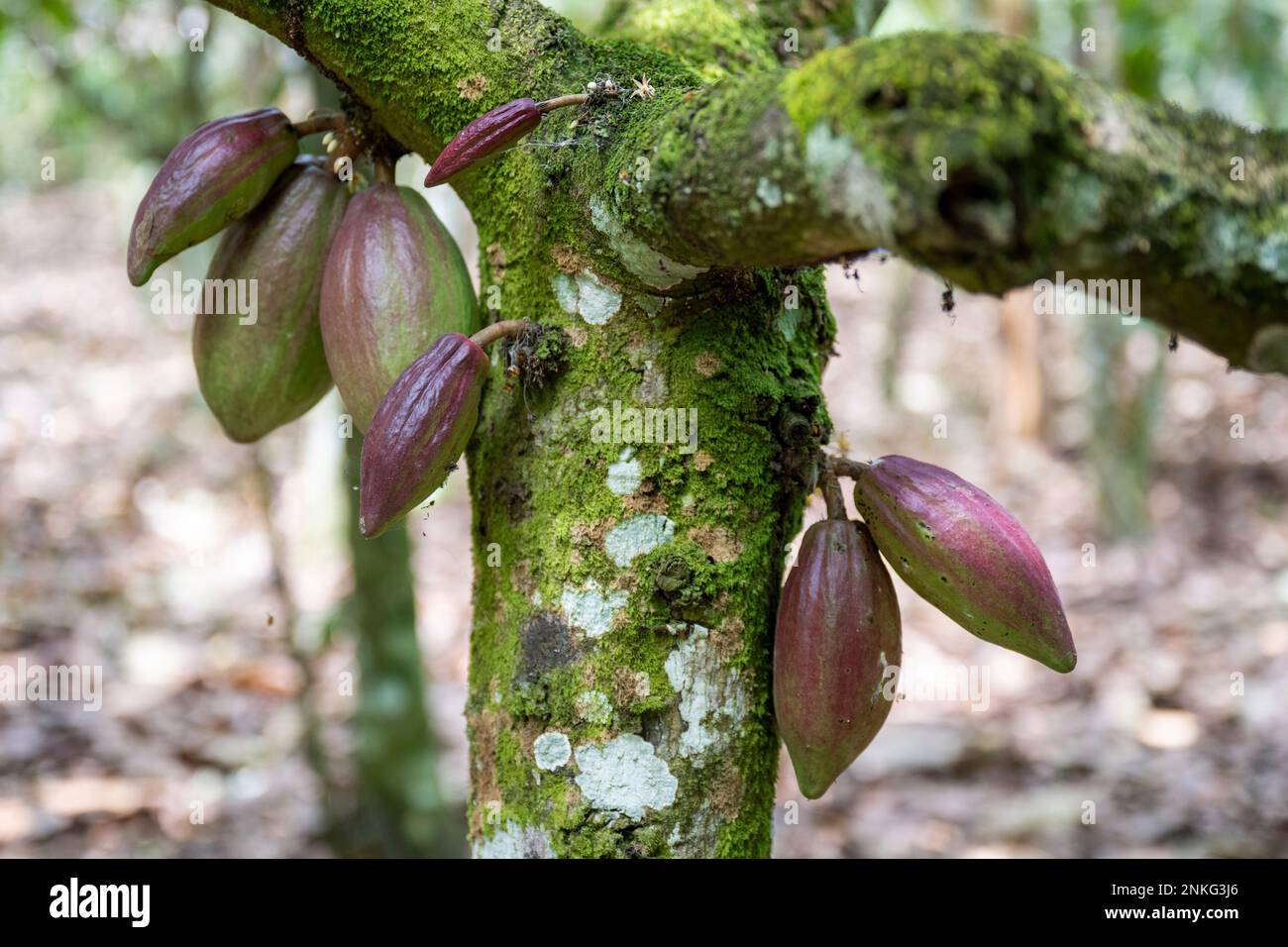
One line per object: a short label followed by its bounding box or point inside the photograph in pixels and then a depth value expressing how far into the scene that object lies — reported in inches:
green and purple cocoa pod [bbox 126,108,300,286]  44.8
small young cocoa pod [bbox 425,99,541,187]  38.0
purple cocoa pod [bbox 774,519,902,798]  38.5
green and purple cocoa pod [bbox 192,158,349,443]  46.6
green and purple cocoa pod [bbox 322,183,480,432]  42.3
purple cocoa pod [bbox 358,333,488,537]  38.5
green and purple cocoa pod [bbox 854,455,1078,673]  38.8
